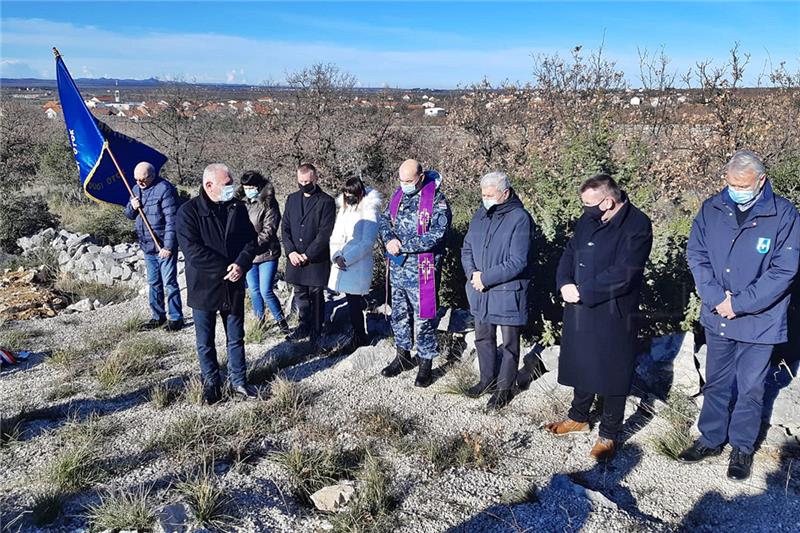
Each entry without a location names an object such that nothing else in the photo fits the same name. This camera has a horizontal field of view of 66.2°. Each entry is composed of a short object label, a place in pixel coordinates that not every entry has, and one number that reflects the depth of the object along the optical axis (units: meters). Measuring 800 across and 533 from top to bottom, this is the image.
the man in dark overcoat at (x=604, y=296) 4.00
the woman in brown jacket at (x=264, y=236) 6.31
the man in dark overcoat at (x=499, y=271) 4.68
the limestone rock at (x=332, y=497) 3.67
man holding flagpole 6.75
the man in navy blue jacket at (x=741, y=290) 3.72
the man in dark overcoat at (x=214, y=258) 4.89
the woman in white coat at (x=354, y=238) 5.90
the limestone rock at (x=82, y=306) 8.02
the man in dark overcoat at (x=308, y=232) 6.04
